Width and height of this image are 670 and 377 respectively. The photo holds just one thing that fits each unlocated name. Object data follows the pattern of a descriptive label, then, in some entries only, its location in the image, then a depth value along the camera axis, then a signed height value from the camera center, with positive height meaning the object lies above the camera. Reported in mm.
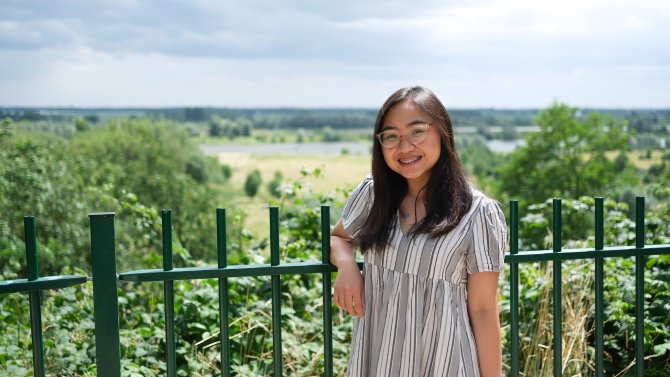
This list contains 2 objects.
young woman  1966 -376
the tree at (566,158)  18422 -889
